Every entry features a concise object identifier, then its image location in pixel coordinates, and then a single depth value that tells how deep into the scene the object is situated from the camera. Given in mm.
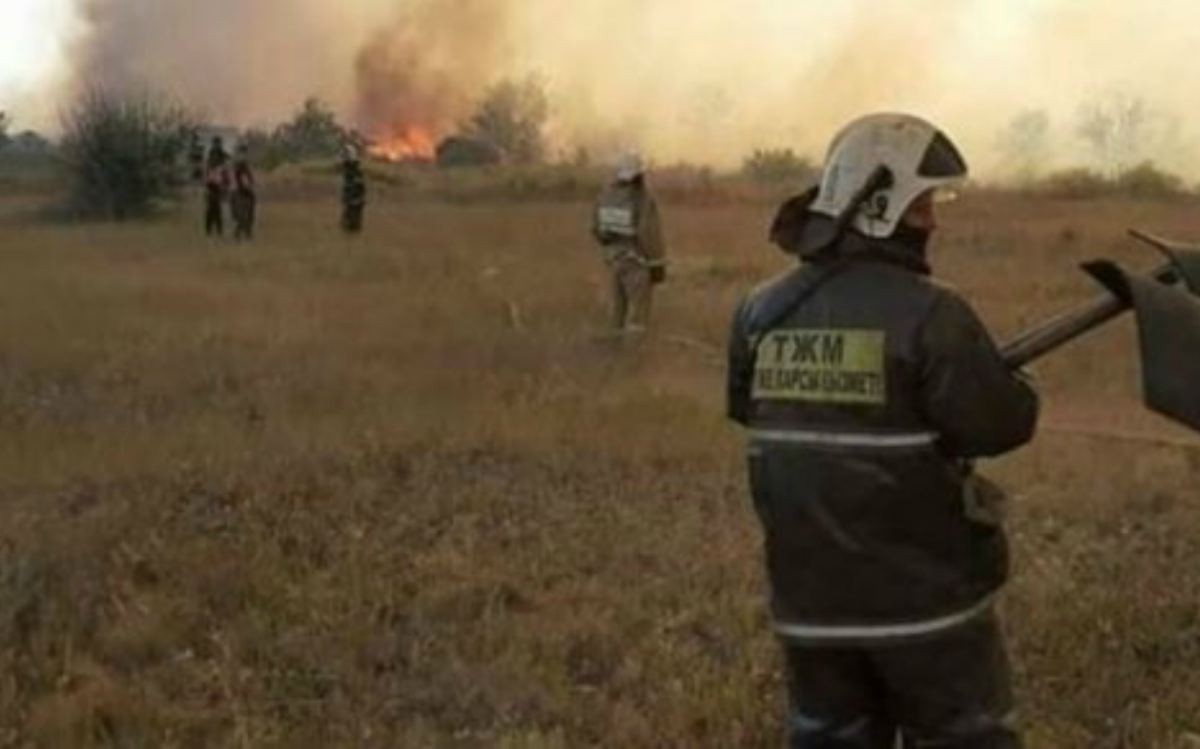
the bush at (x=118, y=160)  36719
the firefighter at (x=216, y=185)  28828
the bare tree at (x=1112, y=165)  49844
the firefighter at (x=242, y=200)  28625
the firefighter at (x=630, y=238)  14125
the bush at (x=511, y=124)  70750
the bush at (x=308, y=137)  64500
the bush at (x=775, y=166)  56594
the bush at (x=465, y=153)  65562
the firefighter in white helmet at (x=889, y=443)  3287
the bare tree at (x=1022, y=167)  53219
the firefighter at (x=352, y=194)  28891
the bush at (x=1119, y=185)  44062
